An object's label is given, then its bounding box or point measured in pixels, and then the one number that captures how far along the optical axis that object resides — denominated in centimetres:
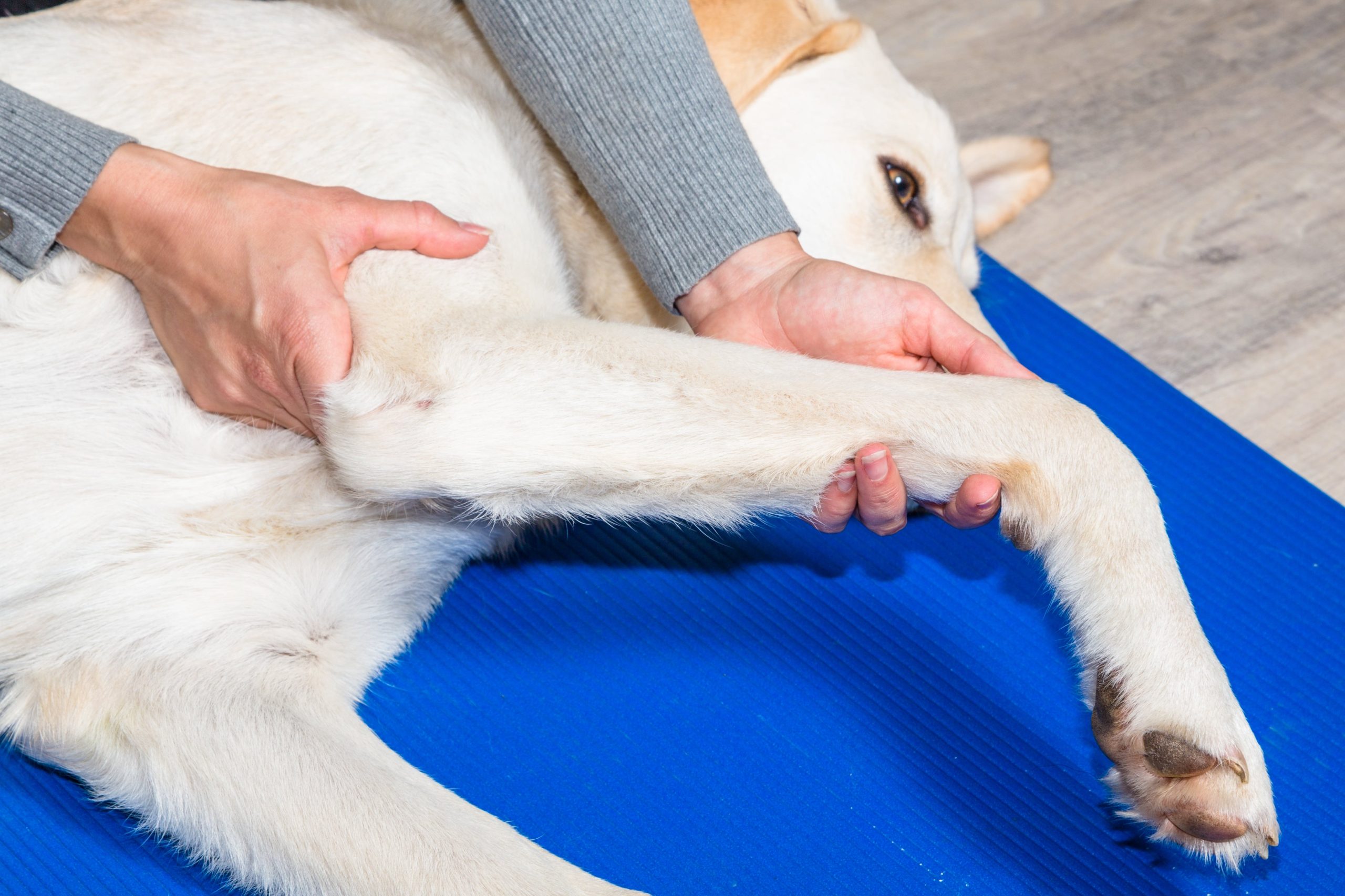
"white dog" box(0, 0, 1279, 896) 96
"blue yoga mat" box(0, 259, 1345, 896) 102
